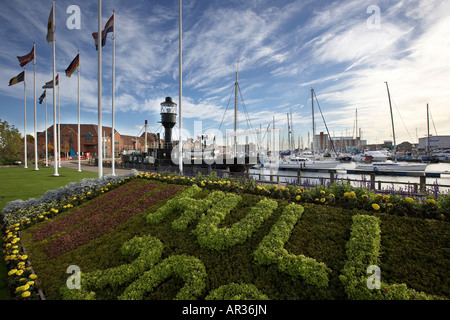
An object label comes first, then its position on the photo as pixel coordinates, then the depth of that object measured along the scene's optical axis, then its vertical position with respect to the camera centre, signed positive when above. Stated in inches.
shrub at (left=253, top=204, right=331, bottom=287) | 155.4 -85.2
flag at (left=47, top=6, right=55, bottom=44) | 649.7 +423.8
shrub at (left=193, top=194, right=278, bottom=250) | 204.8 -75.8
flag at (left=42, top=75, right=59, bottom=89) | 850.8 +306.7
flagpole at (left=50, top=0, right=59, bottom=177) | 643.0 +272.0
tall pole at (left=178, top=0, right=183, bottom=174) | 587.2 +243.6
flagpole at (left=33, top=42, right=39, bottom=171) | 1111.6 +171.1
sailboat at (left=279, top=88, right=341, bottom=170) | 1501.8 -60.2
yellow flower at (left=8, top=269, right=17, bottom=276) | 176.9 -98.3
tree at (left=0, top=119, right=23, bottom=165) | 1393.9 +109.4
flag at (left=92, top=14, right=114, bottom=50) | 557.2 +359.5
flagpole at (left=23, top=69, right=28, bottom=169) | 1188.7 +262.5
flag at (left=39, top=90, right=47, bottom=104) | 1054.4 +323.0
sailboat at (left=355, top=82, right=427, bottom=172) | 1198.2 -72.5
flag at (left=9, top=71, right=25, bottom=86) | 879.1 +343.8
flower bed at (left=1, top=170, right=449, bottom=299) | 157.0 -89.9
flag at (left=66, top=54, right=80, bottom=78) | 681.6 +312.4
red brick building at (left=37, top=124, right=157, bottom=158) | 2901.3 +273.3
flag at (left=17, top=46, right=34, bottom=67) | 813.2 +400.9
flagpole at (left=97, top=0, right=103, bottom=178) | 508.6 +233.0
